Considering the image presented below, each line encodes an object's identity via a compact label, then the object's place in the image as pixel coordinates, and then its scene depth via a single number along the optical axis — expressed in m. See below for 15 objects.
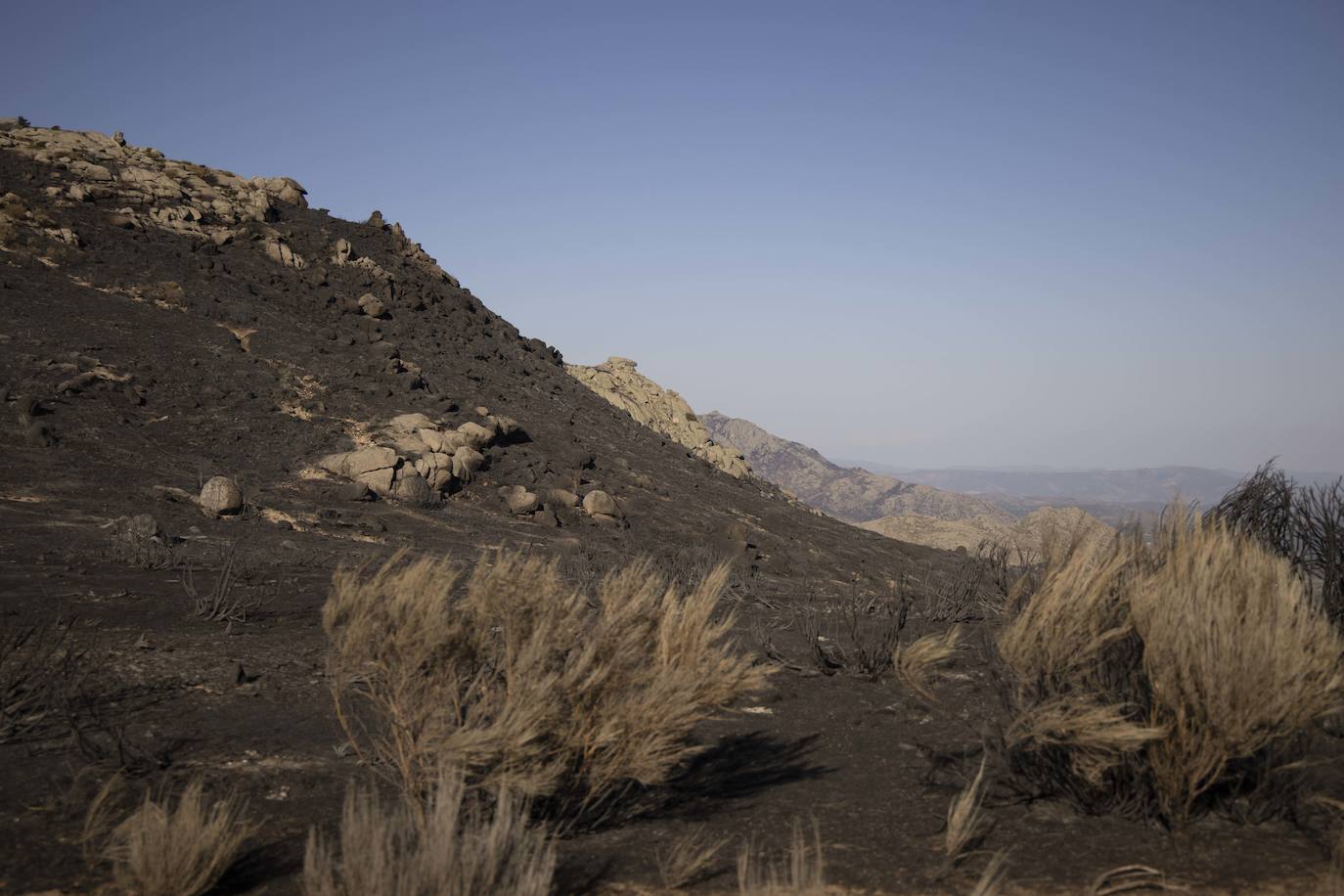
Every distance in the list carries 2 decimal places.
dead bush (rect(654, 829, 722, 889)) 4.21
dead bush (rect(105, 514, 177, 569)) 12.63
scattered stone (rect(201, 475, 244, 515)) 16.98
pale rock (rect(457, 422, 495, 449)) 24.52
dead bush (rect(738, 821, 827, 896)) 3.41
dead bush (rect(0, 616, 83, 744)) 5.98
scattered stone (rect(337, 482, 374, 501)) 19.91
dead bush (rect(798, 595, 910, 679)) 9.36
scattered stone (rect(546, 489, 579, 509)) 23.44
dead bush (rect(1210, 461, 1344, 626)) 7.98
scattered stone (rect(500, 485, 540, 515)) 22.22
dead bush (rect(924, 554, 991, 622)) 12.82
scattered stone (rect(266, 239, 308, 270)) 31.81
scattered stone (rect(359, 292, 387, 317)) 31.05
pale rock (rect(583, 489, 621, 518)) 23.64
